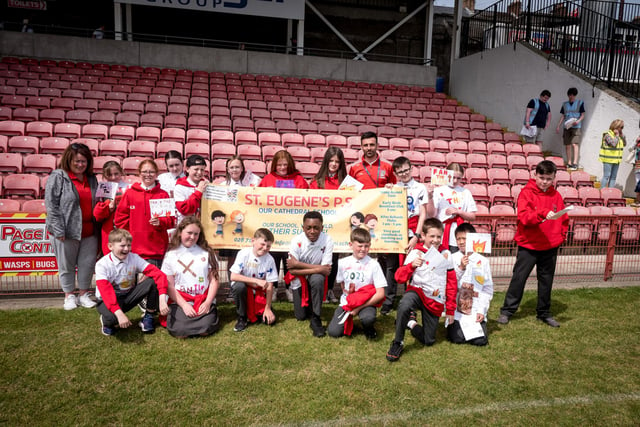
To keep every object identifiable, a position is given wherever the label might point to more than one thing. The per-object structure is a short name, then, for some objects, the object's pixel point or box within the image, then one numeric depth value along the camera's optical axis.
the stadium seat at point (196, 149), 8.52
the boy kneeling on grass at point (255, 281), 4.21
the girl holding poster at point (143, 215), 4.32
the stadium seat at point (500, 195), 7.93
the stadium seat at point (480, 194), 7.83
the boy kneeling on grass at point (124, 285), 3.88
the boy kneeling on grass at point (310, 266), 4.29
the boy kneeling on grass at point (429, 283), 3.88
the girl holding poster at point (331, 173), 4.90
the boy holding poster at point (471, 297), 4.00
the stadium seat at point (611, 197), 8.42
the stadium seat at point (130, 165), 7.66
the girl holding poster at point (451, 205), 4.60
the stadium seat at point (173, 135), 9.09
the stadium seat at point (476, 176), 8.63
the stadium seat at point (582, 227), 5.70
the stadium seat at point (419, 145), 10.21
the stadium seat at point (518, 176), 8.94
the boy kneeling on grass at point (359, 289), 4.05
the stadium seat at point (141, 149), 8.25
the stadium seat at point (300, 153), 8.93
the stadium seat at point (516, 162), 9.69
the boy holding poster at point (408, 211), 4.70
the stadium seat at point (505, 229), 5.55
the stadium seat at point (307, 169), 8.21
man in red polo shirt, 4.82
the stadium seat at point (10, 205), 5.77
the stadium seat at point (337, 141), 9.80
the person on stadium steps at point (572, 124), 10.52
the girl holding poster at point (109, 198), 4.41
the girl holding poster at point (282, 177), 4.88
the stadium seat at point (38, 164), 7.29
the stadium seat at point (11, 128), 8.52
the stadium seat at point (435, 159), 9.27
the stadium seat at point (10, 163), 7.23
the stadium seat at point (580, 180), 9.21
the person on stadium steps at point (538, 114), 11.18
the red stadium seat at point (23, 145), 7.88
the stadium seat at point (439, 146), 10.21
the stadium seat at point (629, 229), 5.83
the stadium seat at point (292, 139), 9.64
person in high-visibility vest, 9.11
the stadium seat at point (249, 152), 8.75
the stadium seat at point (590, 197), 8.32
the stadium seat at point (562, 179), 9.00
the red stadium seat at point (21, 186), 6.52
